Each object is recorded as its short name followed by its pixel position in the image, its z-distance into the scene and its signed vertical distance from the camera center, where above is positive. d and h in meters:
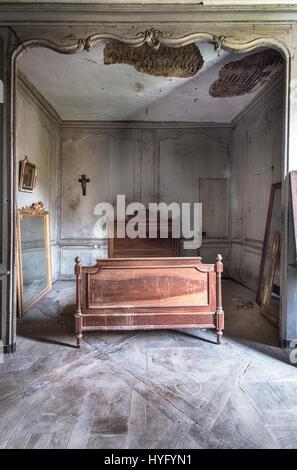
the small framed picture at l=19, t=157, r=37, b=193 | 4.33 +0.98
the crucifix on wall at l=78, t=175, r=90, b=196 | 6.15 +1.17
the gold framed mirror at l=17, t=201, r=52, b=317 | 4.12 -0.48
